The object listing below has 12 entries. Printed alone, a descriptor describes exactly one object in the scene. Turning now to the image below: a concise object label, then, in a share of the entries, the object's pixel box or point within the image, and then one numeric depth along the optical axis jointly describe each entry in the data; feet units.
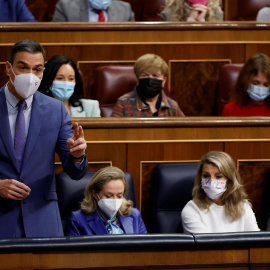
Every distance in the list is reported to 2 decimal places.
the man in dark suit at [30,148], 37.84
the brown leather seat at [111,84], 43.95
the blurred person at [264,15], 46.24
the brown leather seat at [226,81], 44.40
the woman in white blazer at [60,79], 41.95
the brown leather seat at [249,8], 48.89
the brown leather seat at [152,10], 48.80
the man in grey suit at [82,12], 45.51
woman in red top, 43.08
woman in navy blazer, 39.85
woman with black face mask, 43.07
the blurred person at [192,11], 45.44
